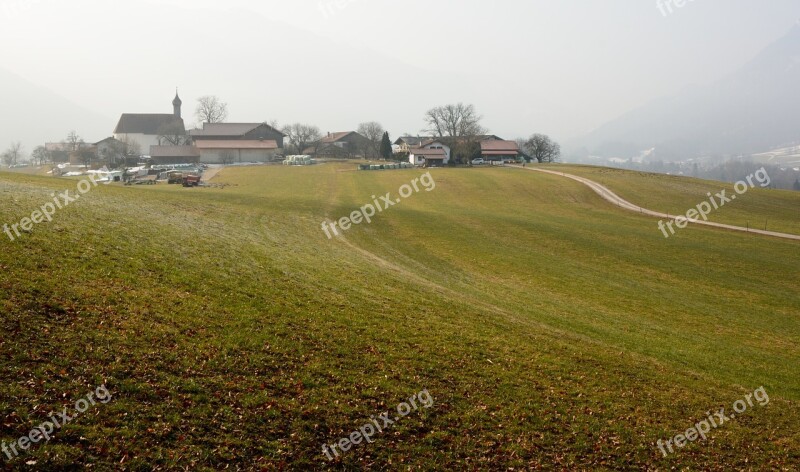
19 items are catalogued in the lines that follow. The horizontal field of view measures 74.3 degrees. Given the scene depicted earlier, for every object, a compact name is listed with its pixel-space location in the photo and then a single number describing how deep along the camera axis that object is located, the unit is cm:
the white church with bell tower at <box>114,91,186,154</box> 17700
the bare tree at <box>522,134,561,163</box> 16312
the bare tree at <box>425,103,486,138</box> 17512
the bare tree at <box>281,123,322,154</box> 17562
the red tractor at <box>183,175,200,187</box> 7888
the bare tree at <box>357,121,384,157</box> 17225
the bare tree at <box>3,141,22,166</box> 17238
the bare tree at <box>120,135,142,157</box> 15690
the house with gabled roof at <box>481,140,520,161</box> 15075
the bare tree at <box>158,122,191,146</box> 17100
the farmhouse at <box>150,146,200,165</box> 14075
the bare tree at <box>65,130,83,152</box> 15995
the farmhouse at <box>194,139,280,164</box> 14050
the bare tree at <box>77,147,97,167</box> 14275
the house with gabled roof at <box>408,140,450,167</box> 13650
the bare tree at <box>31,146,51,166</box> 16550
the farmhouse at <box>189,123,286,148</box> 15625
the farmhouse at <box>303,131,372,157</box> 16500
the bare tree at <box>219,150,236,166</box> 13825
